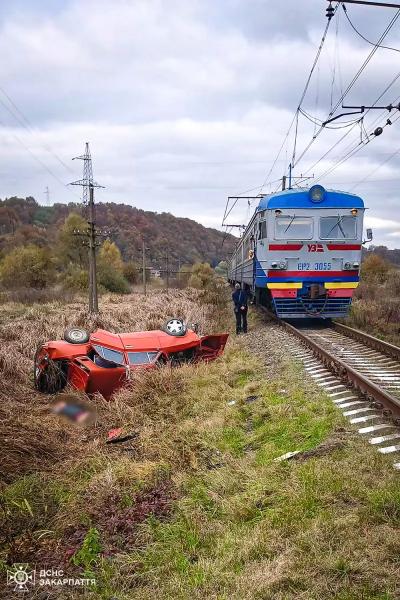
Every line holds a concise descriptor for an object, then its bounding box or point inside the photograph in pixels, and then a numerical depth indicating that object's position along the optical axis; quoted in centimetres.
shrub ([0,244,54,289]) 5150
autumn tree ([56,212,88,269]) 5797
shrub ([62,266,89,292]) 4622
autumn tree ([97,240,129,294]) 5036
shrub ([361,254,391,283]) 4100
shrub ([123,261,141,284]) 6528
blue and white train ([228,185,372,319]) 1418
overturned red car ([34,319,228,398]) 891
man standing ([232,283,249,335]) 1445
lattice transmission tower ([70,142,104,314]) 2277
